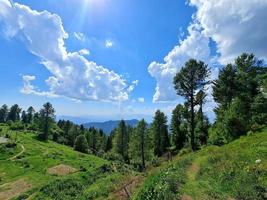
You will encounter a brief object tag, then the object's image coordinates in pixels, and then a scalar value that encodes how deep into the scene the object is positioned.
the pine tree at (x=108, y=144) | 71.85
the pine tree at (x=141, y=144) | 41.20
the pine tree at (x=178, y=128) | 43.76
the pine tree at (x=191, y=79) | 23.16
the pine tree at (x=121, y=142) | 55.02
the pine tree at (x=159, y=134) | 47.29
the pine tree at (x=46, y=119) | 66.25
